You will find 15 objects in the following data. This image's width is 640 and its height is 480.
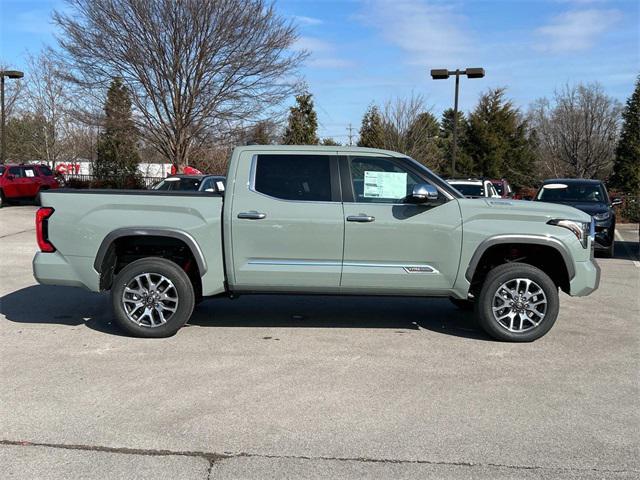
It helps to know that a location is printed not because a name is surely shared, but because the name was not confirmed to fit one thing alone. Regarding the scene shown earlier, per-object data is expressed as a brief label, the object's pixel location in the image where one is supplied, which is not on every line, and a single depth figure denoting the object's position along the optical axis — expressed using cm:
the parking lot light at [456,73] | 2045
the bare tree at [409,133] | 3034
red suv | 2391
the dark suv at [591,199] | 1277
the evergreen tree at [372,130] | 3051
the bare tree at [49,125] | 3484
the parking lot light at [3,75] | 2424
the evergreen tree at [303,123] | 3269
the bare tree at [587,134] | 3459
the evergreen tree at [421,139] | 3047
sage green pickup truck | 600
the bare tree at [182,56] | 2038
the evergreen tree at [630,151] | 2858
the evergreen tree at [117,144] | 2194
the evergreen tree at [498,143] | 3638
